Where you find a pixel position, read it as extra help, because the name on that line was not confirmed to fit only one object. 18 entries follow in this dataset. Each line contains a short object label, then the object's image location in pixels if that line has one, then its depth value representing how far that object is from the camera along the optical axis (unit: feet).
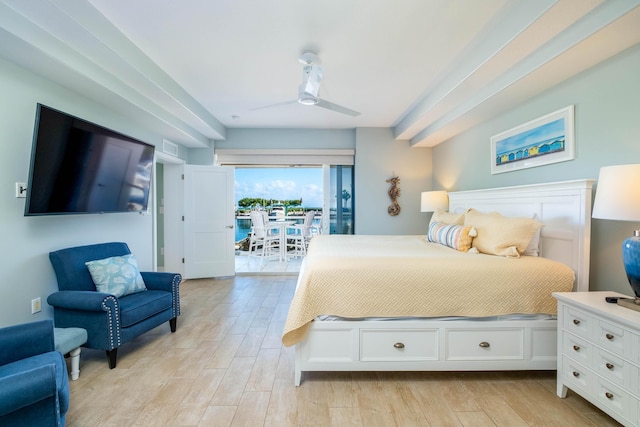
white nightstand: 4.56
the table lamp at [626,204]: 4.93
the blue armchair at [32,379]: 3.89
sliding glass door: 17.03
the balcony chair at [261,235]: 21.13
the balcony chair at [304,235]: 21.15
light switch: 6.82
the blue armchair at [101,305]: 6.86
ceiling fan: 8.17
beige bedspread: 6.24
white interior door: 15.17
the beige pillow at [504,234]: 7.18
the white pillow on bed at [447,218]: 10.00
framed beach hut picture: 7.50
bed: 6.25
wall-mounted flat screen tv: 6.55
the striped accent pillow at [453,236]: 8.35
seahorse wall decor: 16.14
